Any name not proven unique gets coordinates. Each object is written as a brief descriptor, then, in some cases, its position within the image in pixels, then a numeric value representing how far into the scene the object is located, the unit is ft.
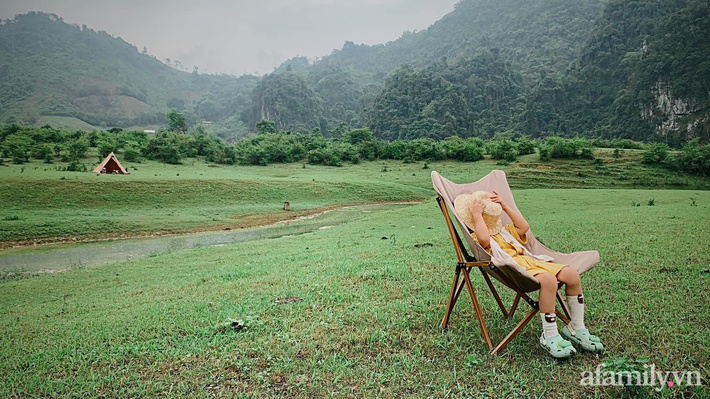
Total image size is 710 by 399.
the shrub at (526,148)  148.80
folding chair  12.28
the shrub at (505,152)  143.33
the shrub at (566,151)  134.31
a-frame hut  103.01
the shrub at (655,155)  123.34
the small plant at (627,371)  10.06
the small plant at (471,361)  12.13
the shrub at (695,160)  115.96
